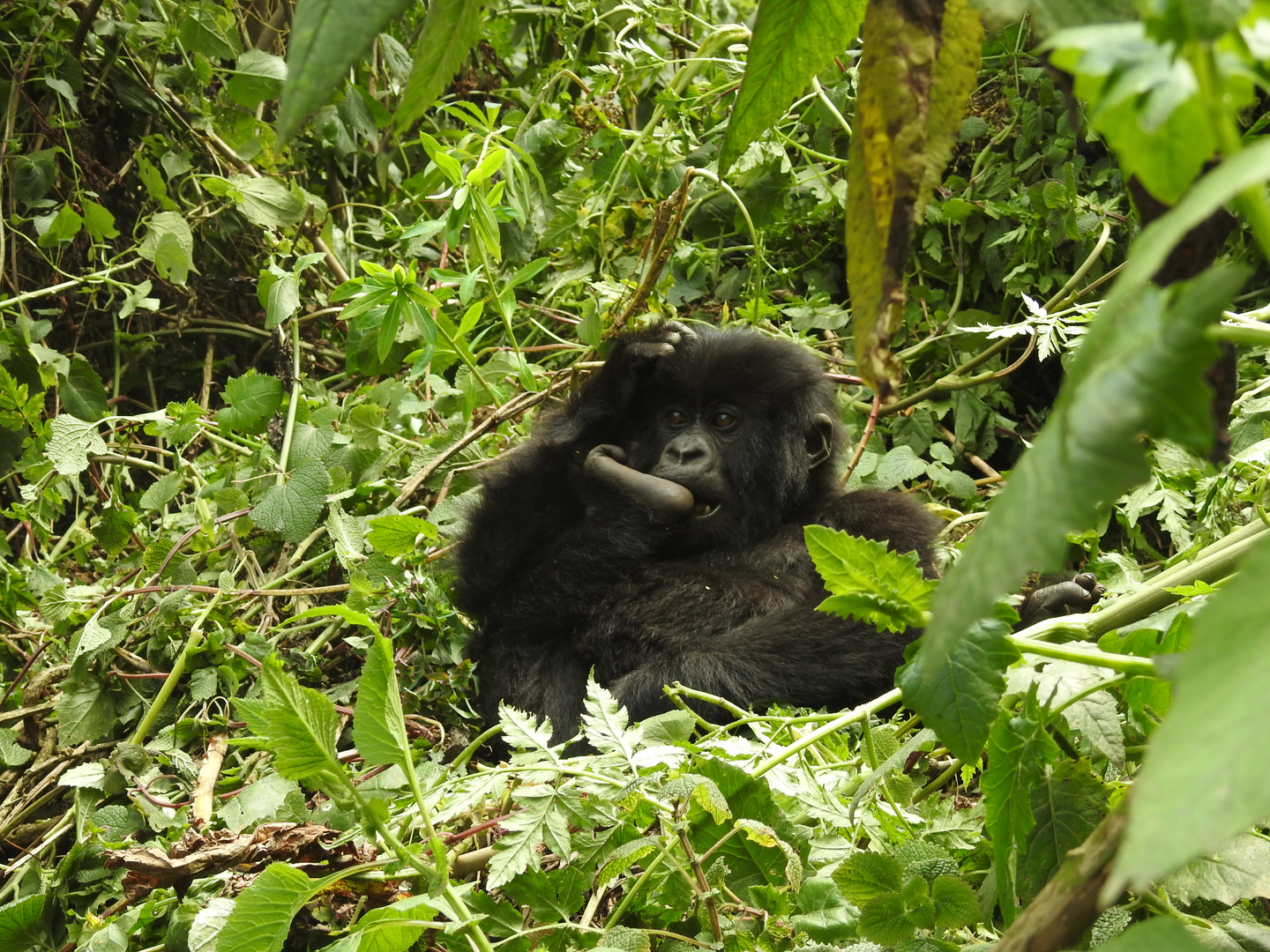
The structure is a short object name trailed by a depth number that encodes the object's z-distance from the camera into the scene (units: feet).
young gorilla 7.13
